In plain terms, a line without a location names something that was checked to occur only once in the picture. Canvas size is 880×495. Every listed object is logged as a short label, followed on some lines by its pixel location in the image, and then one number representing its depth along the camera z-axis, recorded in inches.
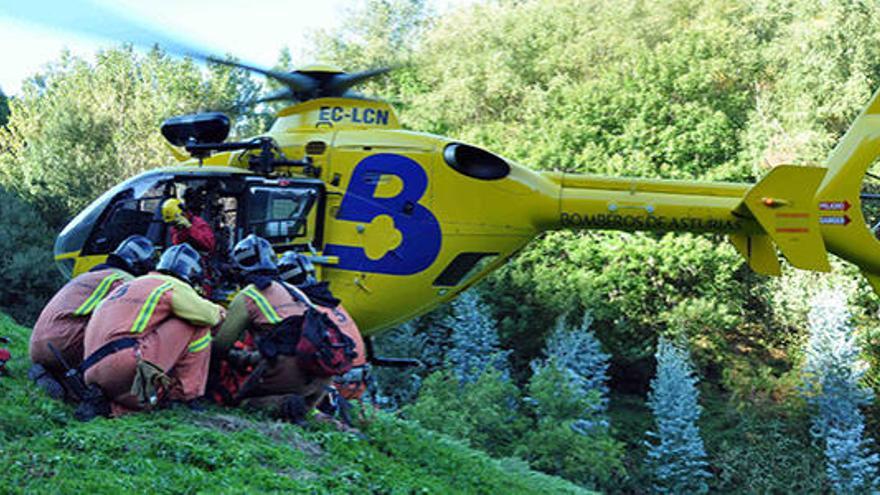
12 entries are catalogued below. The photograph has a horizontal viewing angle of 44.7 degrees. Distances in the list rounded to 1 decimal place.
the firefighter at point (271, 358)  339.9
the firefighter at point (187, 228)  441.7
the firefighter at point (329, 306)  384.5
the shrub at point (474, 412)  777.6
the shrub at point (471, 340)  1118.4
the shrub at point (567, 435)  807.1
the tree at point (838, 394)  1002.1
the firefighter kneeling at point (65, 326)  355.3
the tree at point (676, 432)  1025.5
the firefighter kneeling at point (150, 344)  316.8
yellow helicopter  535.8
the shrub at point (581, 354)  1047.0
